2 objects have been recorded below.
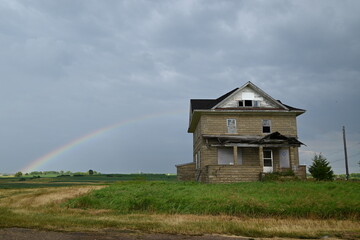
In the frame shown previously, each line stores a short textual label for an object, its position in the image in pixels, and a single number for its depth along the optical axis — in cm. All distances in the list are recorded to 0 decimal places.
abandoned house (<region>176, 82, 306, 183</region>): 3234
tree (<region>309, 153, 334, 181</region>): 3016
